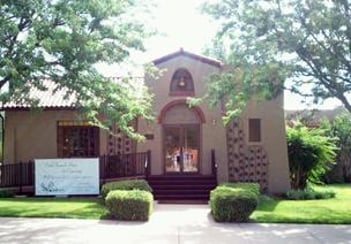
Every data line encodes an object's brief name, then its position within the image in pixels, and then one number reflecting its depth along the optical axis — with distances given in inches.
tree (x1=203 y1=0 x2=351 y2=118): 622.5
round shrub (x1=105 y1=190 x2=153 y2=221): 608.1
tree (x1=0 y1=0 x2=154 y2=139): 557.9
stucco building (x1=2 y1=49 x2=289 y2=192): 968.3
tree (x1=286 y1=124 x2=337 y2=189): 1007.6
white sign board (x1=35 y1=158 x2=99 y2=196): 887.1
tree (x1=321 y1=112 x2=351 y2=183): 1370.6
